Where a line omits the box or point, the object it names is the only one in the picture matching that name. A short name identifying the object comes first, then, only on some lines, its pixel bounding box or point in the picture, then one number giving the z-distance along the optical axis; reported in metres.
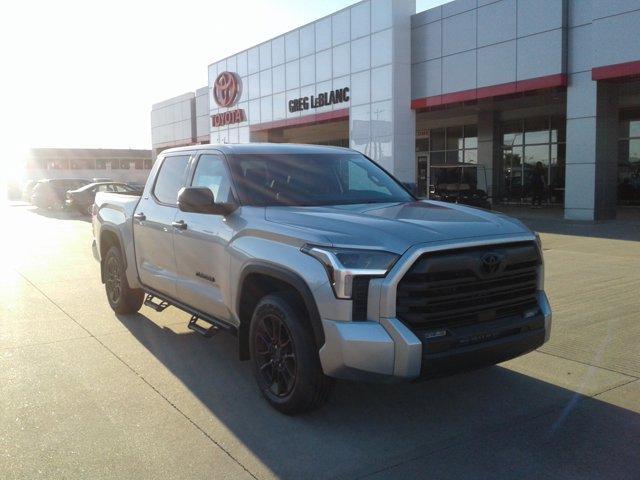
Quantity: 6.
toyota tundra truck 3.54
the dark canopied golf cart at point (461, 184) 23.12
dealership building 18.14
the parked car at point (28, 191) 40.12
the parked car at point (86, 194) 24.23
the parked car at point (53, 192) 29.34
